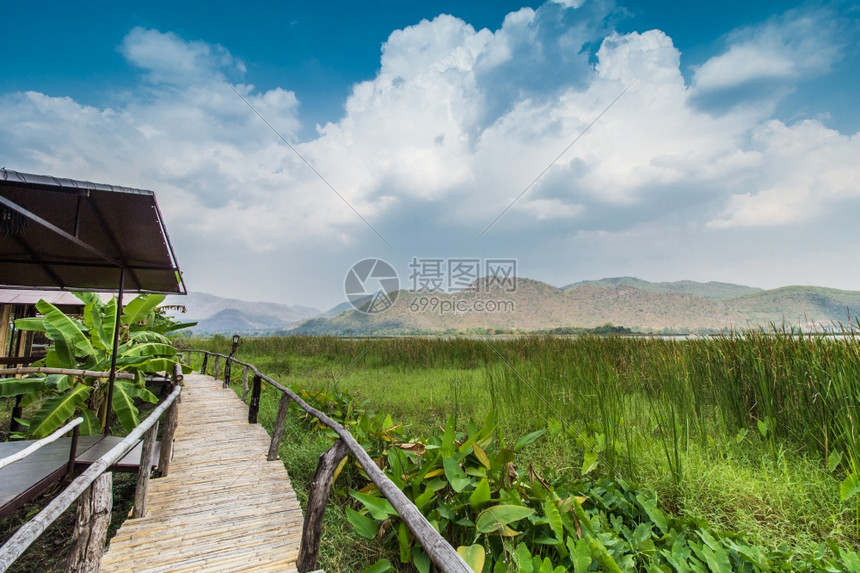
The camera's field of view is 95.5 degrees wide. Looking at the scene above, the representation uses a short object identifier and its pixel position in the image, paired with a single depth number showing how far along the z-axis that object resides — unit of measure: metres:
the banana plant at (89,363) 4.21
